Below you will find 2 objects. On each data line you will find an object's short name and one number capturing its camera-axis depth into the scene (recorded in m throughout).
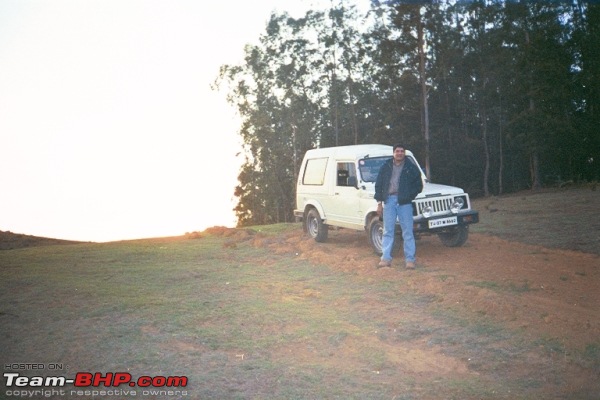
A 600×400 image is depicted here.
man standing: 9.05
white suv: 10.16
